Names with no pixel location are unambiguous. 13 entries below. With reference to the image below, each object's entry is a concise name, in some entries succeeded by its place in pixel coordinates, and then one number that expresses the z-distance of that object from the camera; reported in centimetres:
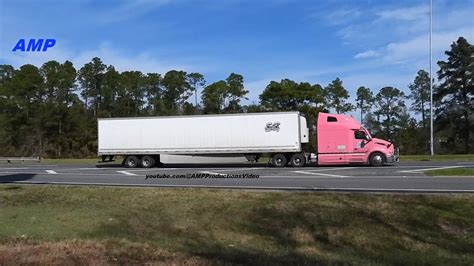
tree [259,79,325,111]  8206
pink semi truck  2777
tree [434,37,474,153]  6975
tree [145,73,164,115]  9369
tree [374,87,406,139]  9162
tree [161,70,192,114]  9669
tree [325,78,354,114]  8805
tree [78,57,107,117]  9519
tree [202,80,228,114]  8988
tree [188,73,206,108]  9931
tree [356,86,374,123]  9538
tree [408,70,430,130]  8925
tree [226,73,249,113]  8919
